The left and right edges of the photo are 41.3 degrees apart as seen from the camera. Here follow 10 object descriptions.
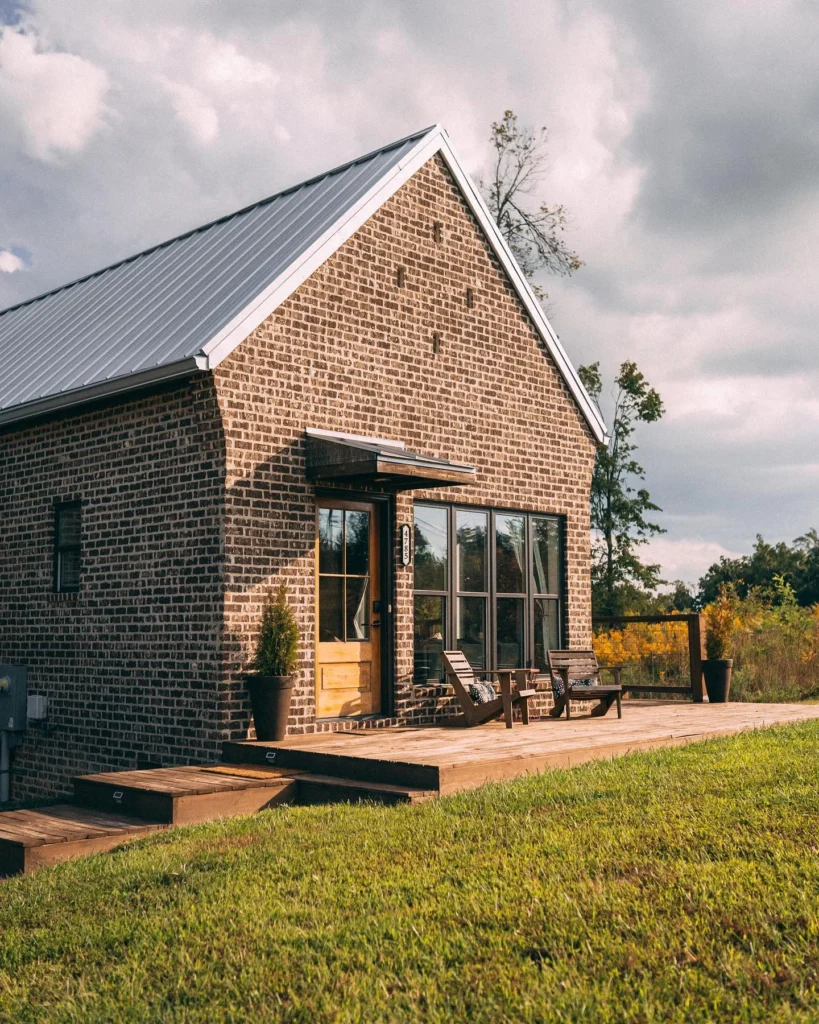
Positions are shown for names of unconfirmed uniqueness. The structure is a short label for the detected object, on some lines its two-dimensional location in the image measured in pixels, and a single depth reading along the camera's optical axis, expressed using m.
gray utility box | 12.04
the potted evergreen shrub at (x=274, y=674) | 10.00
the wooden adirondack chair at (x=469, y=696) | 11.16
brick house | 10.39
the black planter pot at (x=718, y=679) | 15.14
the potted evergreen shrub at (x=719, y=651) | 15.16
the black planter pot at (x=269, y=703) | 9.98
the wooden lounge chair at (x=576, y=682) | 12.51
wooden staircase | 7.33
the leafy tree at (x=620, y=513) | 27.11
